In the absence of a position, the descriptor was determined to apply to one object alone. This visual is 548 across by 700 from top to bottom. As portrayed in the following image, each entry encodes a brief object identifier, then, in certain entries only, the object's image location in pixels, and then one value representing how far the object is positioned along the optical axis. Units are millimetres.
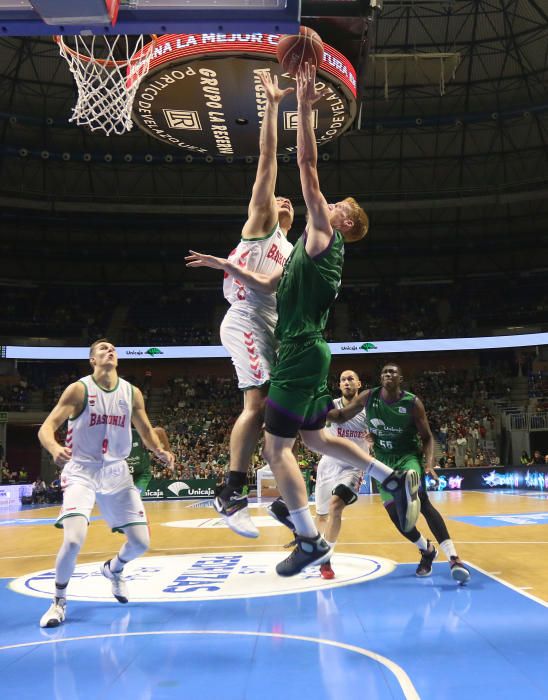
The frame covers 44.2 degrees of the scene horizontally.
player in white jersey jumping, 4227
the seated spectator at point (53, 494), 23938
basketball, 4098
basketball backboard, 3959
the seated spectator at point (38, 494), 23984
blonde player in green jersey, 3904
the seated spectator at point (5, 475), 26108
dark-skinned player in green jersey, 6902
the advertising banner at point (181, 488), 23141
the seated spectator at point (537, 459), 24359
